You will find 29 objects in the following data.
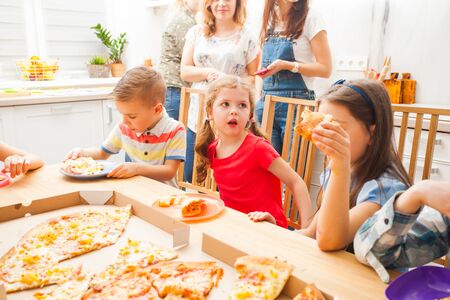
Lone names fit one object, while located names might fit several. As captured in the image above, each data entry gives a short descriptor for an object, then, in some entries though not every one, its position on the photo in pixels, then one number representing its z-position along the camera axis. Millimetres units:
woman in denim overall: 2027
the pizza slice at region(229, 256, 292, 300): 742
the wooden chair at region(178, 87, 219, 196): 1805
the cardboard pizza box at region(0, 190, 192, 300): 915
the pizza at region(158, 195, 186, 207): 1132
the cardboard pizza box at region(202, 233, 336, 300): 766
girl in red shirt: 1461
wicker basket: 3434
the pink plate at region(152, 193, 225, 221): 1059
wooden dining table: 750
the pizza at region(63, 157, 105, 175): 1381
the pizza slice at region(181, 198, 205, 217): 1078
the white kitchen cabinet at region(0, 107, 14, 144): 2809
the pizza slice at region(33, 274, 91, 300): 765
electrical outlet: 2666
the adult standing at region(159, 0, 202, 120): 2639
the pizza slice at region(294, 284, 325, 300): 686
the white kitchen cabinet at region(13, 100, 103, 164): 2955
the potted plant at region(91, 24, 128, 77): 3990
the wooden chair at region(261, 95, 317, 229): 1584
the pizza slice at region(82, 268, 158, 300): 766
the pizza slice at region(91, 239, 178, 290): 827
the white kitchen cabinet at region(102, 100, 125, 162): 3382
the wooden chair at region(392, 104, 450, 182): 1284
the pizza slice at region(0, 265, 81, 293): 799
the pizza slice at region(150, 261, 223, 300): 763
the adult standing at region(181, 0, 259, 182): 2168
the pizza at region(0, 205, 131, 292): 826
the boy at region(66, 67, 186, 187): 1526
